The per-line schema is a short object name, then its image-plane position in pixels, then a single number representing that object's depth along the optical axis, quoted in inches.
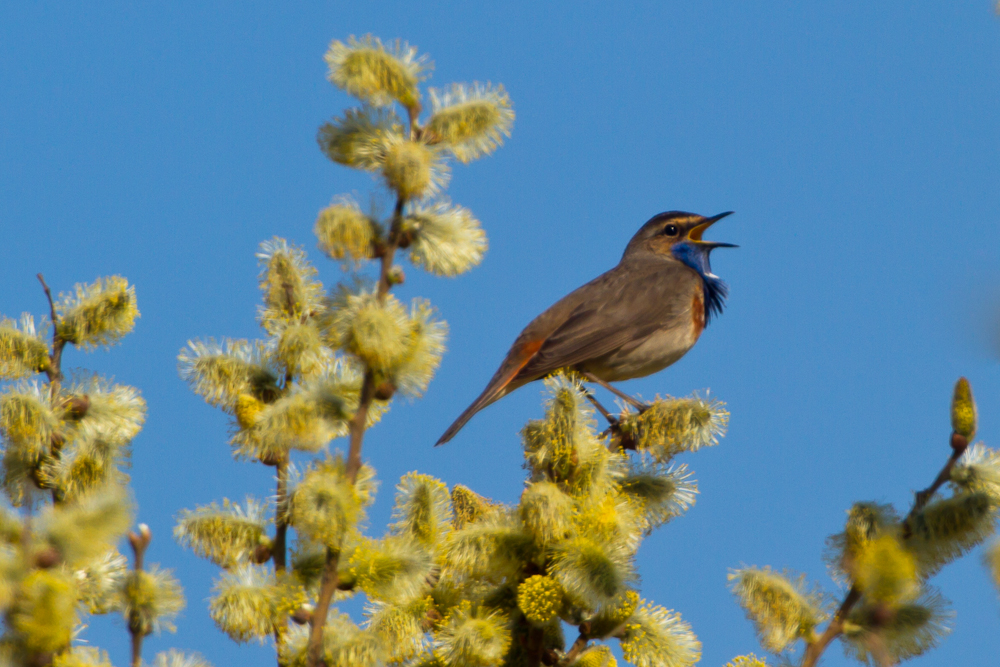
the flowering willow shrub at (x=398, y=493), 219.3
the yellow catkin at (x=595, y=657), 250.1
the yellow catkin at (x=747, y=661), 249.0
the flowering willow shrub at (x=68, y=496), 181.0
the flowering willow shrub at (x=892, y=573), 226.7
